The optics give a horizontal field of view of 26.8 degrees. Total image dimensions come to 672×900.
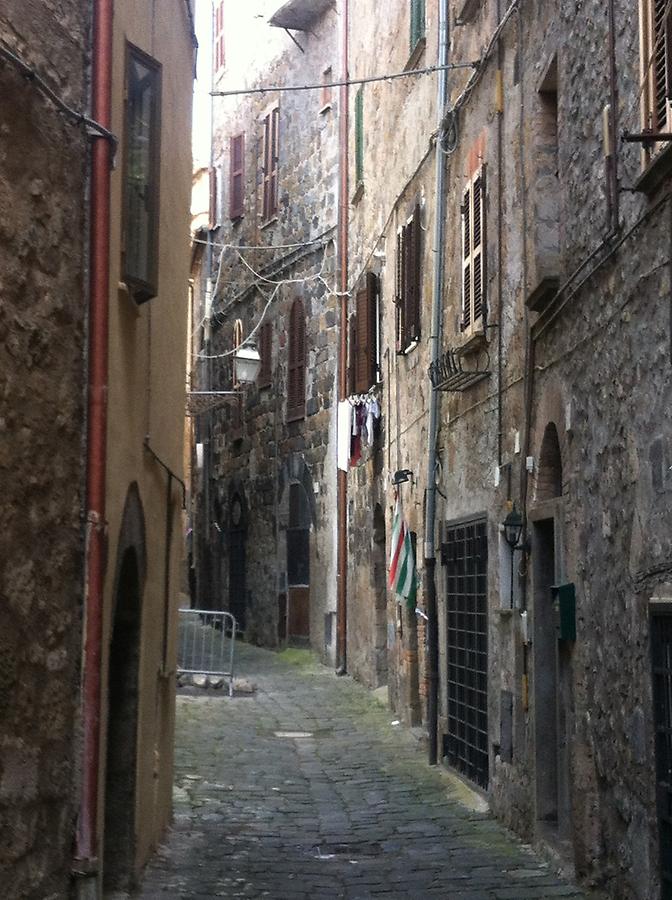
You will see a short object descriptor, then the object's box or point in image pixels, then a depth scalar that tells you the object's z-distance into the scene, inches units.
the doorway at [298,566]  840.9
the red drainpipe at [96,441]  204.1
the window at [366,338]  669.3
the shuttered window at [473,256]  419.2
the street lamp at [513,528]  366.3
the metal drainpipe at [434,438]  480.7
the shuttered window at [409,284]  535.8
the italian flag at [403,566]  547.8
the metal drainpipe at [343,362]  750.5
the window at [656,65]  239.6
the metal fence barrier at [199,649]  665.0
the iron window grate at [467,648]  422.0
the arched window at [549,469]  343.6
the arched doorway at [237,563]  975.0
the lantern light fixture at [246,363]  799.1
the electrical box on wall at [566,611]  312.8
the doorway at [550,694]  332.8
